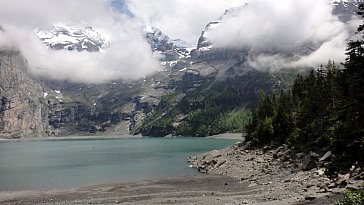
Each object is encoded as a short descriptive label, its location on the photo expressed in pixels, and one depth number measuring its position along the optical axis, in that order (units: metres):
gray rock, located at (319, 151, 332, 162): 65.31
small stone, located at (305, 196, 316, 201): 44.24
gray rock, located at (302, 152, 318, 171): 68.81
